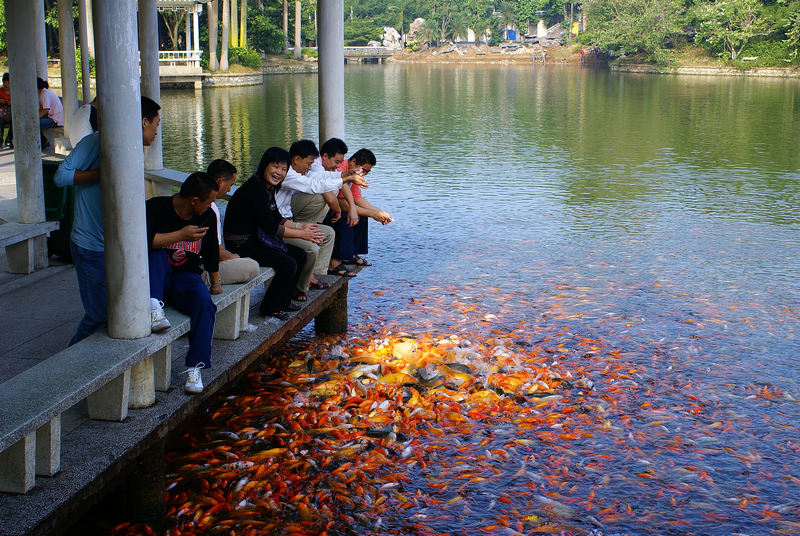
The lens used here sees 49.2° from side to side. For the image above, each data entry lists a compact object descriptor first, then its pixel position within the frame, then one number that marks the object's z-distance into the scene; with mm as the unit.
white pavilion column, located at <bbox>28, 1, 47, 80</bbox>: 17947
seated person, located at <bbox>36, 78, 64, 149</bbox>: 16359
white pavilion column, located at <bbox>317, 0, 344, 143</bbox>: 9297
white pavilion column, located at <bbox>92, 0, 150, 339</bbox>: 4730
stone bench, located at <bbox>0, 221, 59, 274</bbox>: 7918
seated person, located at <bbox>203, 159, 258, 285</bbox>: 6164
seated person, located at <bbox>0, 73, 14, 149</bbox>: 17156
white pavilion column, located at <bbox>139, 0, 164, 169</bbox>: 11047
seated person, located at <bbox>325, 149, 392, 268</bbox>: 8617
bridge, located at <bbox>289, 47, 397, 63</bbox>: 99812
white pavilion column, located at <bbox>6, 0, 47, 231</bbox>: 8195
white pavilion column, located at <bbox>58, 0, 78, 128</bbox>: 17953
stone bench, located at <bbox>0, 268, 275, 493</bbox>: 4199
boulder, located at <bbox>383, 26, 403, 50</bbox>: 121125
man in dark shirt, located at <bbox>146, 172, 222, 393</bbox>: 5531
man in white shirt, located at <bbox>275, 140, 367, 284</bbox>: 7586
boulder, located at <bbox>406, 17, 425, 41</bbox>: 122781
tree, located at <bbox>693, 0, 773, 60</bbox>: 64500
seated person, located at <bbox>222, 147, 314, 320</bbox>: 7066
